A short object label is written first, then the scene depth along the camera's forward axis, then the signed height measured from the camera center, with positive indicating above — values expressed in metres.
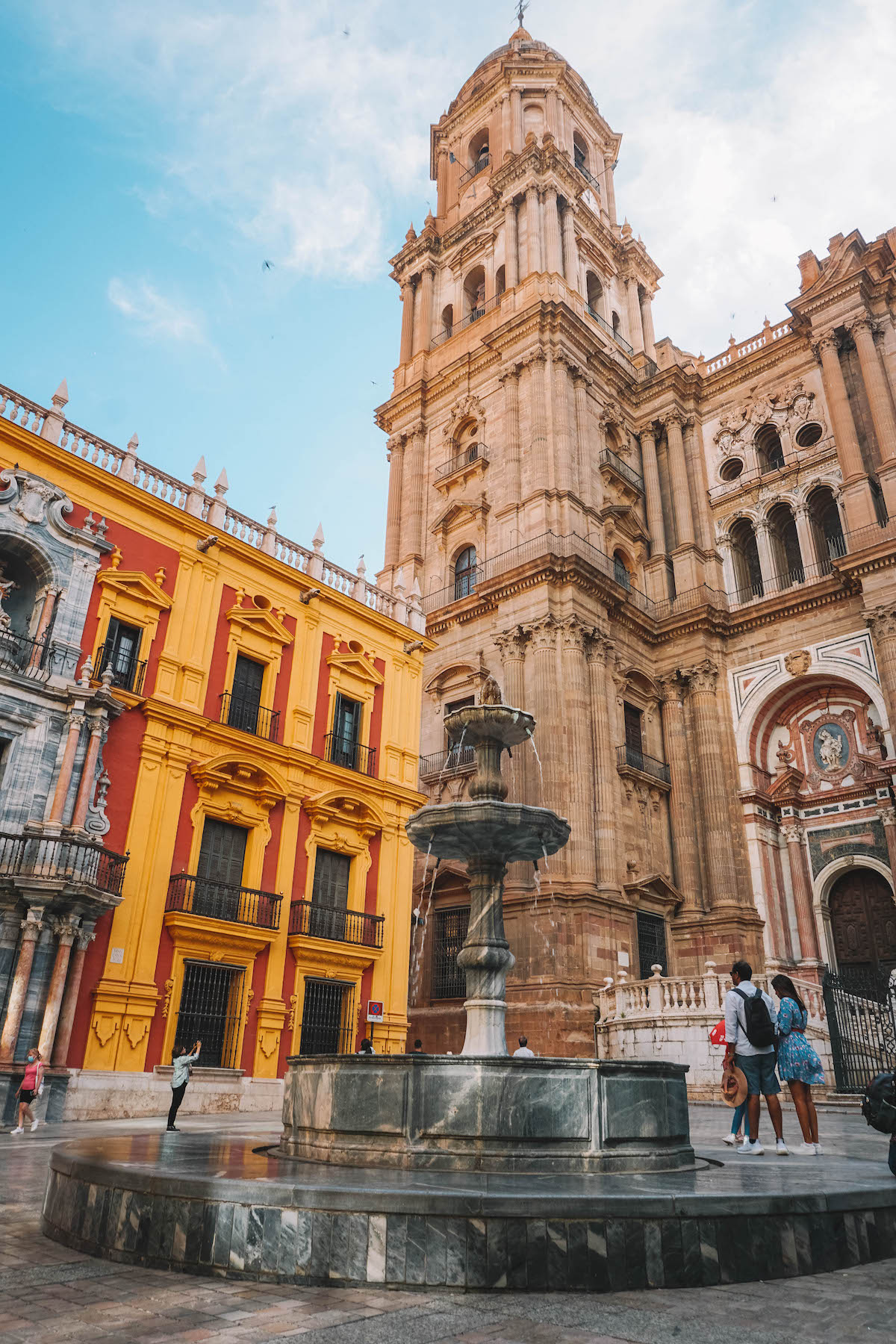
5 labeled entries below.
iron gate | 15.98 +1.38
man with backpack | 7.59 +0.56
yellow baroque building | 14.73 +5.26
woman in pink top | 12.31 +0.12
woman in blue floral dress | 7.73 +0.42
